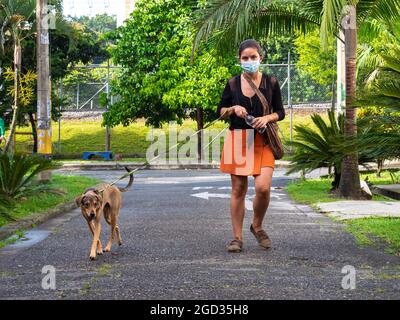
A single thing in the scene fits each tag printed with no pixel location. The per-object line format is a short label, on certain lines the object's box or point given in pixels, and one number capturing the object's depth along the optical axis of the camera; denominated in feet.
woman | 29.86
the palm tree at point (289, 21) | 54.50
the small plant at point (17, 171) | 45.62
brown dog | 28.89
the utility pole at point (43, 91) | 61.36
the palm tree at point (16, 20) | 60.59
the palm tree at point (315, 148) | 58.29
